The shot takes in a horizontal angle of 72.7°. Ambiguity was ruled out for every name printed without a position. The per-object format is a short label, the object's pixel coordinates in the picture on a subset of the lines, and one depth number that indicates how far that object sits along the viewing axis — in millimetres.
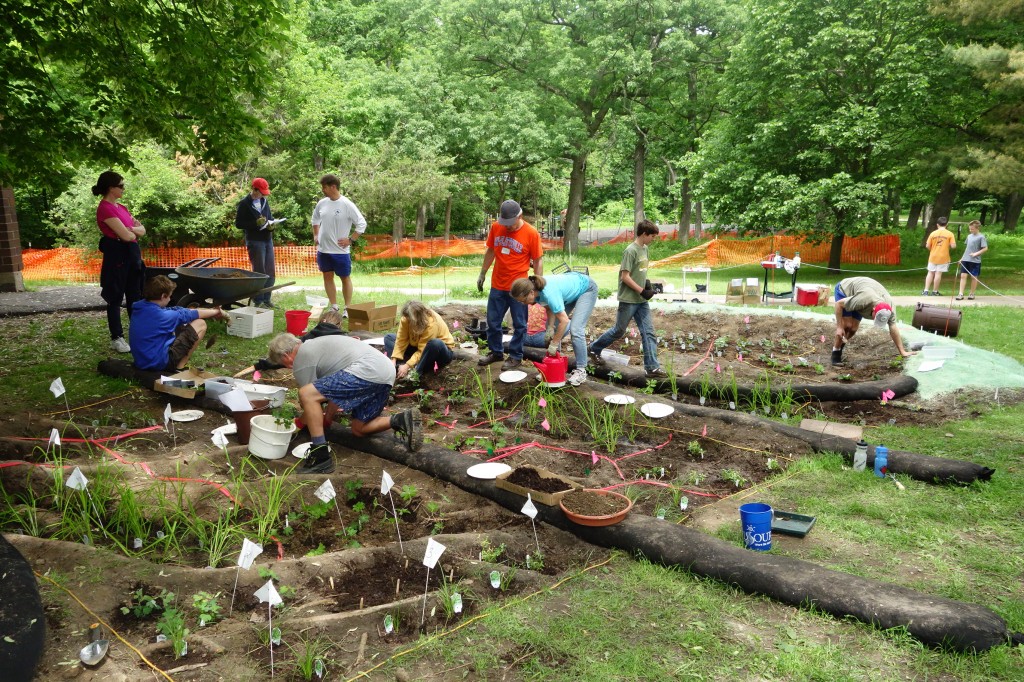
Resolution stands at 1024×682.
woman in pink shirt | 6527
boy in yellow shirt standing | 12625
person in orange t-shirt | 6379
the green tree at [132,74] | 6867
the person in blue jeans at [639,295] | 6500
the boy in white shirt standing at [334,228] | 8258
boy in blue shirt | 5840
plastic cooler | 11423
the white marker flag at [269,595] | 2771
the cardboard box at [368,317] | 8039
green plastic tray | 3801
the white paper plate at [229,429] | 5019
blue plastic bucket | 3576
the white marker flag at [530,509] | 3568
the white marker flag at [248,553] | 2959
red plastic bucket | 7770
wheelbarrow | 7645
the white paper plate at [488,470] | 4238
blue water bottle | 4598
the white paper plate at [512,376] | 6184
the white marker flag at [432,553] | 3049
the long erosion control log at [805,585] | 2773
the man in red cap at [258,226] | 8930
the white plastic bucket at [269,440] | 4602
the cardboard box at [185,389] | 5746
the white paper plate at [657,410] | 5414
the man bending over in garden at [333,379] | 4547
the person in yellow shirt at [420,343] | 6020
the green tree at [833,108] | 15938
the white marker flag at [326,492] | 3896
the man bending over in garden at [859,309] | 7004
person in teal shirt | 6070
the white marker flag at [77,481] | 3596
